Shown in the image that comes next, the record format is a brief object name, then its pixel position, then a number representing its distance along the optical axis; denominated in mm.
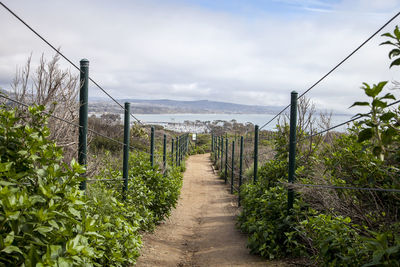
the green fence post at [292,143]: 5312
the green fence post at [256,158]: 8227
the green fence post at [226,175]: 15220
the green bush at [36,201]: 2129
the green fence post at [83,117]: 4211
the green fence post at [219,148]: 20838
